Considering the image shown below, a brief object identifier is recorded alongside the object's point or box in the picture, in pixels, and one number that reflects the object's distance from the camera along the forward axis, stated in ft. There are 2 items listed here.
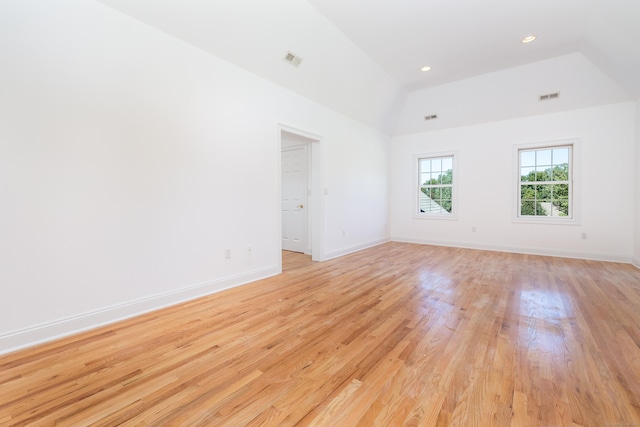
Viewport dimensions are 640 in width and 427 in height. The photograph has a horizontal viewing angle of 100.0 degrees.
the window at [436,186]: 20.65
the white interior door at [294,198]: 17.16
